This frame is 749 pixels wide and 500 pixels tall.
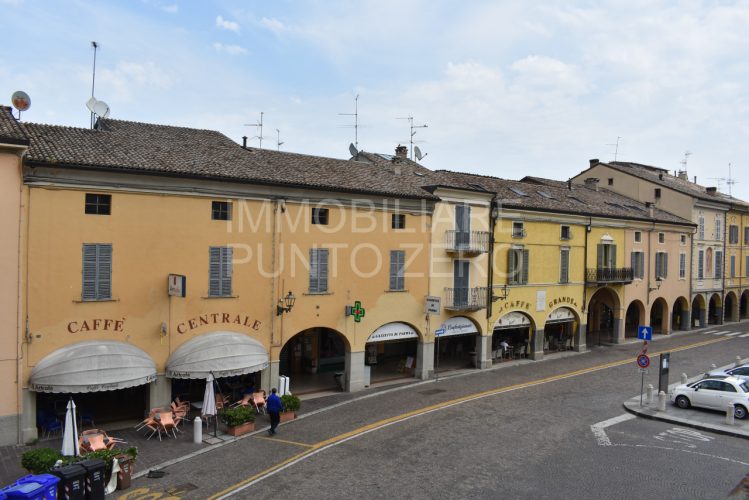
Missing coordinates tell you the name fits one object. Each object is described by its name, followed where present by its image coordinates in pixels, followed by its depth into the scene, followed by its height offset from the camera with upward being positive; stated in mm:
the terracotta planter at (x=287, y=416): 20844 -6050
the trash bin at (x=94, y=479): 13117 -5353
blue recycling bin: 12227 -5143
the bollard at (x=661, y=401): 22780 -5637
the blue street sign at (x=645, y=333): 24094 -3105
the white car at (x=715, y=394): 21656 -5217
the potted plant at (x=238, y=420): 19031 -5722
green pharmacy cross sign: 25203 -2562
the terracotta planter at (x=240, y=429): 19016 -6026
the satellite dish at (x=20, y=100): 20297 +5151
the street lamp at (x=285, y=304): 23062 -2149
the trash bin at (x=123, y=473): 14539 -5768
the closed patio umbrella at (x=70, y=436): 14836 -4962
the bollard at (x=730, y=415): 20723 -5567
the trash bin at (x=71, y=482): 12750 -5314
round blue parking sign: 22458 -3991
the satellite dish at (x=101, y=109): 24438 +5932
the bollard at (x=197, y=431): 18109 -5782
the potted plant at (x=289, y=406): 20875 -5706
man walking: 18906 -5235
